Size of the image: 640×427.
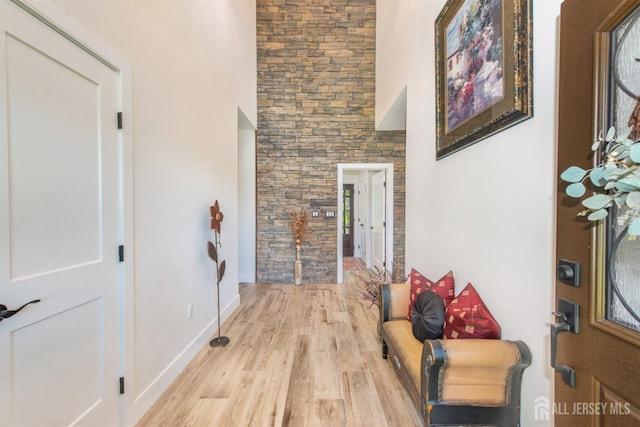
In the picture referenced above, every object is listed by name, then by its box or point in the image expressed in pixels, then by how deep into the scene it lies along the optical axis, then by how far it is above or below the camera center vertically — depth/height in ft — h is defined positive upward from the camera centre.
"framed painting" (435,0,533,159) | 4.03 +2.69
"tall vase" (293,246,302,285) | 14.83 -3.43
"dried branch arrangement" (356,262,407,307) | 9.68 -2.85
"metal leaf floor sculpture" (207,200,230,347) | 8.15 -1.25
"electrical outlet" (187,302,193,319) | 7.50 -2.89
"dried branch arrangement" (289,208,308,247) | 14.72 -0.77
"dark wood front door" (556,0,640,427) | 2.28 -0.41
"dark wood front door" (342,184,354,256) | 24.47 -0.99
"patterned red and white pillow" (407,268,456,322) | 6.03 -1.87
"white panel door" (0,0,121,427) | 3.40 -0.28
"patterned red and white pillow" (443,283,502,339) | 4.63 -2.01
